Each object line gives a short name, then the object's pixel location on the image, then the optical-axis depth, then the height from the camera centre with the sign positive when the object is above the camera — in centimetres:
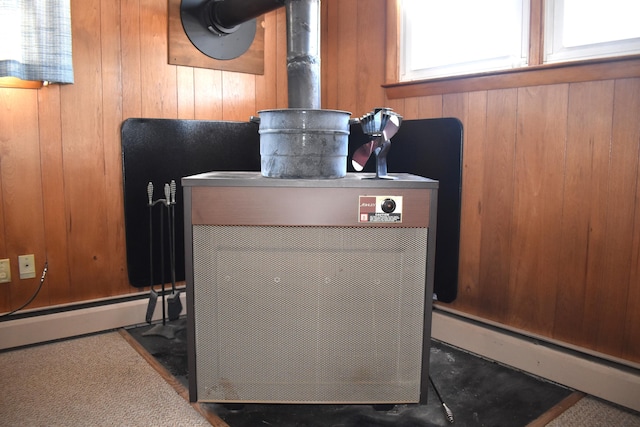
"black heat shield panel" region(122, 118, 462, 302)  228 -1
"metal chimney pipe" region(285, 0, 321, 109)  186 +40
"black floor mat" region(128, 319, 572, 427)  167 -83
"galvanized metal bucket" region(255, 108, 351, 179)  158 +6
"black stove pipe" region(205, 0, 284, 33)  215 +67
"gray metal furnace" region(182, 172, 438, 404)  156 -39
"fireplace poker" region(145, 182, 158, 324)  236 -56
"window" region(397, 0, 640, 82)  177 +50
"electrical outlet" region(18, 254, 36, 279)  221 -46
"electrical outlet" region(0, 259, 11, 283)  217 -47
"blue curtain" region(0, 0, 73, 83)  194 +46
